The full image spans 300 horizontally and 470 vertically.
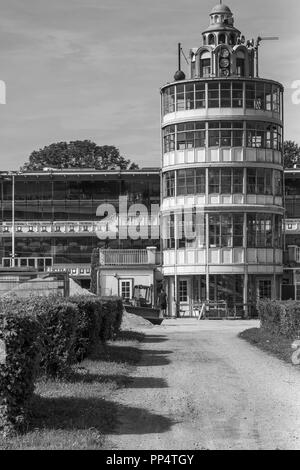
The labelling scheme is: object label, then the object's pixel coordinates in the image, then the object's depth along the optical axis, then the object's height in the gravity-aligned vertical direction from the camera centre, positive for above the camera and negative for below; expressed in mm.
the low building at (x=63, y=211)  72875 +2298
